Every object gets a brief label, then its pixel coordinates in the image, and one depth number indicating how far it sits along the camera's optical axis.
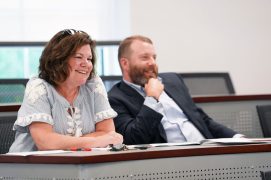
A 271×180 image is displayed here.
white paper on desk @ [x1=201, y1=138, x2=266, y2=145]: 4.02
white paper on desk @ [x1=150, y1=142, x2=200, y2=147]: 4.15
